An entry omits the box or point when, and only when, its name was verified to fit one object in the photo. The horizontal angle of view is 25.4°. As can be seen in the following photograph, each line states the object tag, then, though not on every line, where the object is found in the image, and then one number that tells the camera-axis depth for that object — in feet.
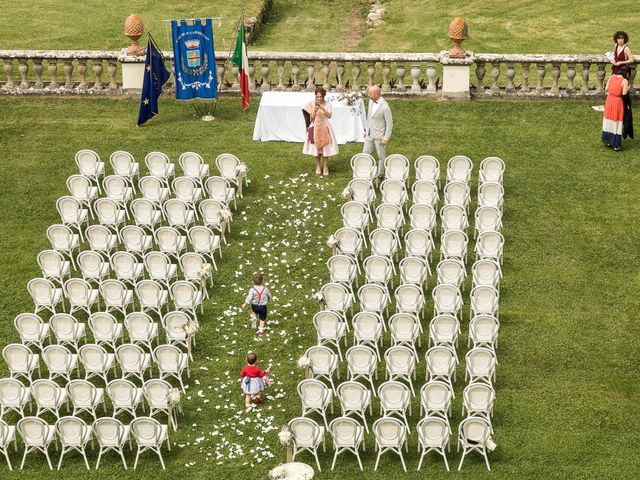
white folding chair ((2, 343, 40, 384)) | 86.02
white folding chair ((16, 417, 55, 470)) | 79.92
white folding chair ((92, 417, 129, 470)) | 79.61
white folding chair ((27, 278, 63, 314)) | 92.84
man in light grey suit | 104.99
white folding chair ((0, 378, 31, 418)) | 83.20
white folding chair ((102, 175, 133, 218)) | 104.22
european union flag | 115.65
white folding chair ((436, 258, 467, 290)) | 93.15
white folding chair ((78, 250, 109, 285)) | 95.25
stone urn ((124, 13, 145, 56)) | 119.44
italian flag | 114.93
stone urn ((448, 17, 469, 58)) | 117.50
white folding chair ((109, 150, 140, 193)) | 106.93
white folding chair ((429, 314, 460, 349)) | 87.45
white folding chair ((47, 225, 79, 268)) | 98.89
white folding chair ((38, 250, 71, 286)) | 96.07
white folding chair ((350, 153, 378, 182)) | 105.70
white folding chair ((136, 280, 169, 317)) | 91.97
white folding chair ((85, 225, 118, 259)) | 98.22
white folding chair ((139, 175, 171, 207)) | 103.88
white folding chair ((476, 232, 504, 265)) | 95.96
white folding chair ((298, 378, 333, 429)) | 81.97
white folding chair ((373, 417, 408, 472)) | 78.69
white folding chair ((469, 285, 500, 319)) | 90.43
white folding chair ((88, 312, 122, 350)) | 88.79
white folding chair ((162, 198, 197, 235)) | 100.78
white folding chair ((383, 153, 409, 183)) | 105.19
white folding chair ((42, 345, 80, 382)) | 85.71
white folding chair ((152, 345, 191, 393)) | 85.56
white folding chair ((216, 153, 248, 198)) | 106.01
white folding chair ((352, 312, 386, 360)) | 87.97
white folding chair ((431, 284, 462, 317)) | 90.74
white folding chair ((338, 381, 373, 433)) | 81.92
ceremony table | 113.39
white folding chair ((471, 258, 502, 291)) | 92.84
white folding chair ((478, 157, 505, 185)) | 104.17
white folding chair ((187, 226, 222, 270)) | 97.25
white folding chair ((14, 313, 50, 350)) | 89.45
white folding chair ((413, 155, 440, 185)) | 104.37
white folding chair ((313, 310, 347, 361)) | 88.28
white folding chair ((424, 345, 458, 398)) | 84.43
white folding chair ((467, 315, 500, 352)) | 87.30
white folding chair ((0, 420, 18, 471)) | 80.84
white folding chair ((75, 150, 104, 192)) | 107.24
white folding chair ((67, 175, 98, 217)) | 104.37
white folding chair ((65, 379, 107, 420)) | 82.53
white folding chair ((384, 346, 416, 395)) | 84.64
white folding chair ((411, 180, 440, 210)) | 101.81
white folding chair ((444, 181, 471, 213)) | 101.76
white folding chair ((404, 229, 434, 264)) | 96.68
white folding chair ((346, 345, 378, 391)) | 84.89
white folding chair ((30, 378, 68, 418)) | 83.10
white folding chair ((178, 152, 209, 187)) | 106.63
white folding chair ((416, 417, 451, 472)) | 78.74
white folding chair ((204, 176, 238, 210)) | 103.45
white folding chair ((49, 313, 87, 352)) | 88.89
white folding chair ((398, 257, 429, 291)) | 93.30
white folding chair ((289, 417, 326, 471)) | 79.05
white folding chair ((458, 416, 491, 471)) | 78.38
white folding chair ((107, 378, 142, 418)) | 82.48
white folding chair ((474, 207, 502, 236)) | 99.04
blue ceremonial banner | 116.16
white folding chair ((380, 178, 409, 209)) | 102.27
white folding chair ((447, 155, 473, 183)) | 104.53
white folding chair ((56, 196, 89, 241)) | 101.96
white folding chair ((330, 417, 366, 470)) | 79.00
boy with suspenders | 91.04
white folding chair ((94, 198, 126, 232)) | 101.24
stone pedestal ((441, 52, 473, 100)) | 119.55
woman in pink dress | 108.06
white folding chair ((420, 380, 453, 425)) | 81.00
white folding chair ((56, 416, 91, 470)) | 79.71
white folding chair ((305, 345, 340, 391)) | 85.10
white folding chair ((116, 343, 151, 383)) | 85.51
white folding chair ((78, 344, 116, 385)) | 85.87
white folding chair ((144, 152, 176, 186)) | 106.93
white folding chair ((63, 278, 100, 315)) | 92.89
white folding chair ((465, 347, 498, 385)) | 84.23
